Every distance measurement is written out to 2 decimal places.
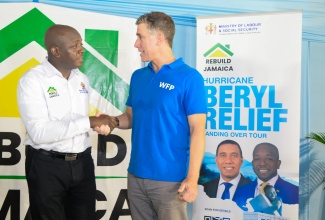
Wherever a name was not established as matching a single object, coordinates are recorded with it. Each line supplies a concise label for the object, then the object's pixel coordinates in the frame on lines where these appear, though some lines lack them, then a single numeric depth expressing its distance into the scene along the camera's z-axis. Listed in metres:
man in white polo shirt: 2.31
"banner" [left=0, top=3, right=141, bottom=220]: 3.62
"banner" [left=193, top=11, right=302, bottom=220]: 3.41
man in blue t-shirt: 2.12
